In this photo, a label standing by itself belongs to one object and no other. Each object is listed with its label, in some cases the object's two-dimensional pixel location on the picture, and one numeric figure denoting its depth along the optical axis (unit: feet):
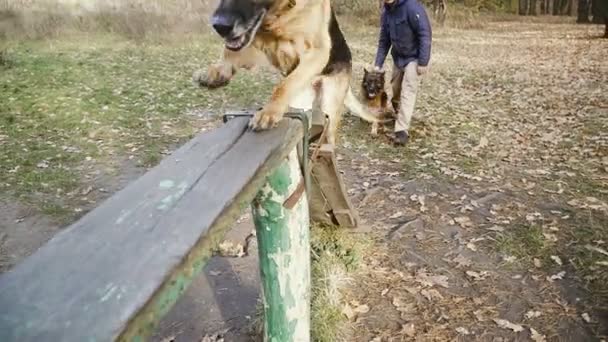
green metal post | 7.48
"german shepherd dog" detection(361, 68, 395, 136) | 24.13
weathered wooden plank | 2.96
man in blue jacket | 21.29
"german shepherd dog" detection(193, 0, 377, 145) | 8.17
